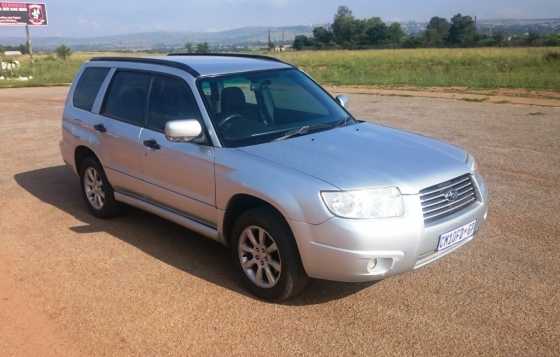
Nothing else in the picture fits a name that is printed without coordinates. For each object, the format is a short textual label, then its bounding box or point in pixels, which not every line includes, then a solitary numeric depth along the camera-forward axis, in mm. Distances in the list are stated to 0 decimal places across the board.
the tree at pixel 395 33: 87838
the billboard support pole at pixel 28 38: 47744
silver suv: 3637
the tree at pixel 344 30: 92812
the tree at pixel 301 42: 89125
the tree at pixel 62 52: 65875
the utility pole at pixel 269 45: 64700
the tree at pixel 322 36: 92250
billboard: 51594
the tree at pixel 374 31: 93625
